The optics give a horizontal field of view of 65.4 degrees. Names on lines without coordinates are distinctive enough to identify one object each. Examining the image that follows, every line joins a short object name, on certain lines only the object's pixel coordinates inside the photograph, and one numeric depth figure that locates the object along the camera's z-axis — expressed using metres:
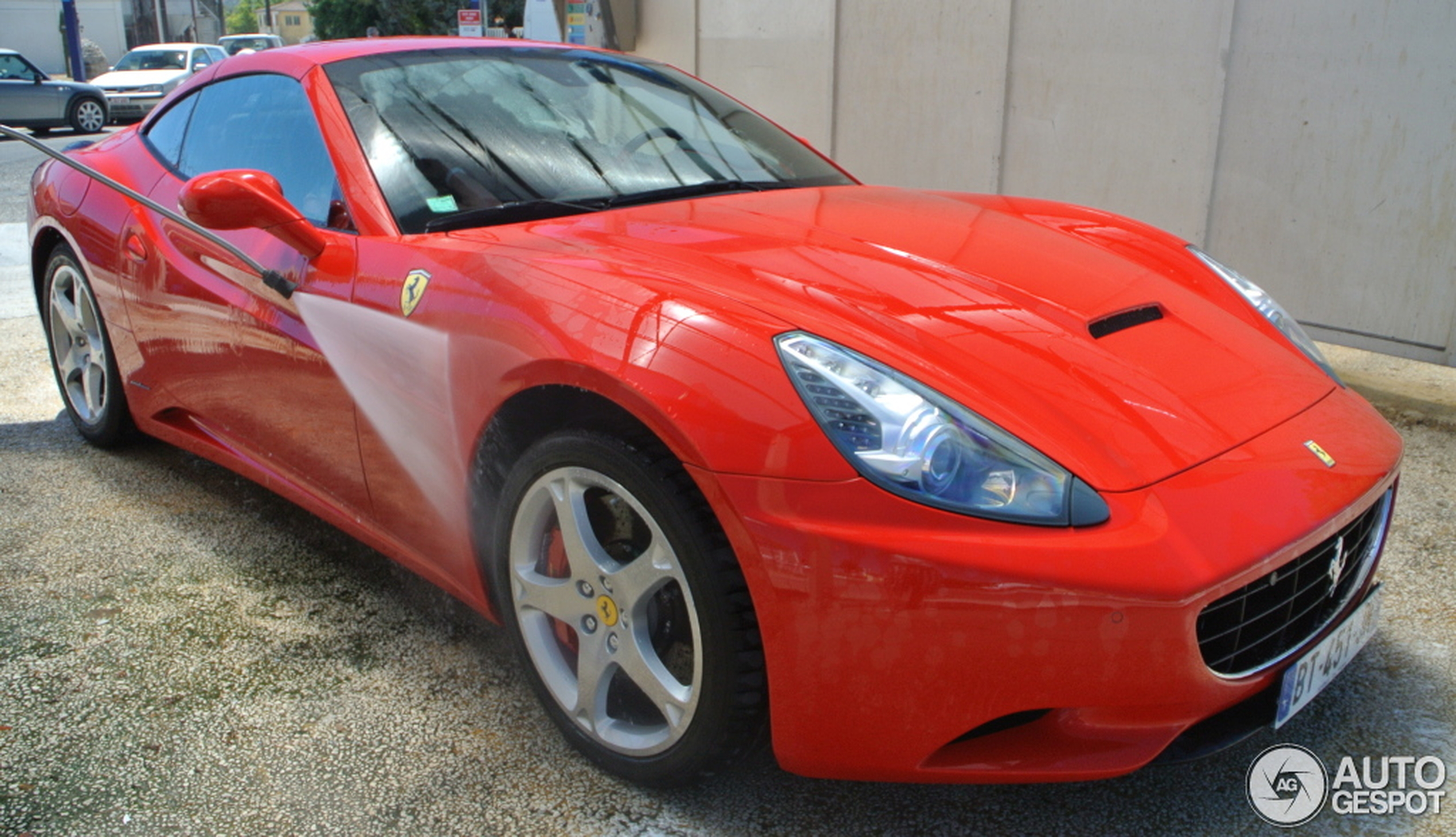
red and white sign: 19.34
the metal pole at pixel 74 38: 29.42
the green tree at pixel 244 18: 107.94
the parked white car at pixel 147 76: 19.69
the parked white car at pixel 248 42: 28.81
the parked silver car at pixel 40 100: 16.91
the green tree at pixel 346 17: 46.44
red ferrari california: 1.52
